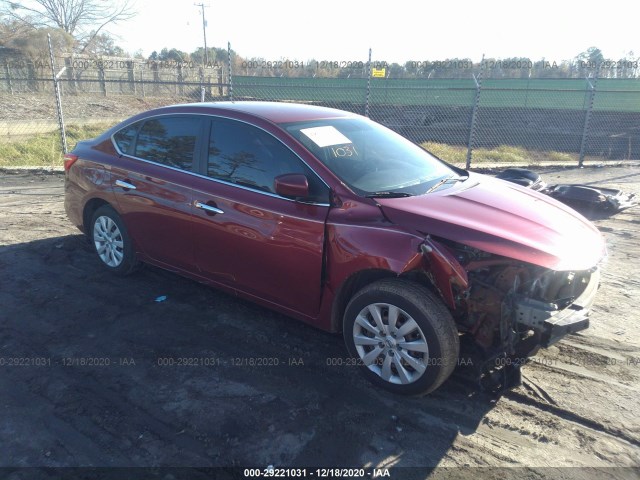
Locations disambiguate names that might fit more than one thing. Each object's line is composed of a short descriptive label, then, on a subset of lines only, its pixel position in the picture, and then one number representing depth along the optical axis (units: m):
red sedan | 3.09
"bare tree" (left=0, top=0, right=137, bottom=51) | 38.93
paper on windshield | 3.89
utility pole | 48.99
